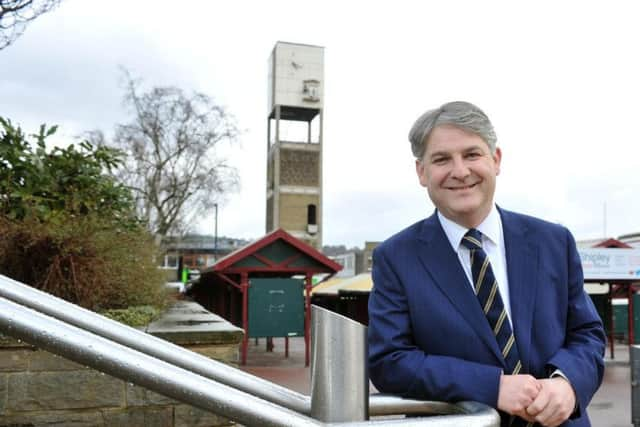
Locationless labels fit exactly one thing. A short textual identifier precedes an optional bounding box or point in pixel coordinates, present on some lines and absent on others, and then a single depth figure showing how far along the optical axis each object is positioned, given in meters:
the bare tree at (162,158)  23.64
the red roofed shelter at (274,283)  10.97
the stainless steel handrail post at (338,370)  0.85
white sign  12.62
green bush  4.16
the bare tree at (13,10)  5.20
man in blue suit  1.17
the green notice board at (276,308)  10.95
